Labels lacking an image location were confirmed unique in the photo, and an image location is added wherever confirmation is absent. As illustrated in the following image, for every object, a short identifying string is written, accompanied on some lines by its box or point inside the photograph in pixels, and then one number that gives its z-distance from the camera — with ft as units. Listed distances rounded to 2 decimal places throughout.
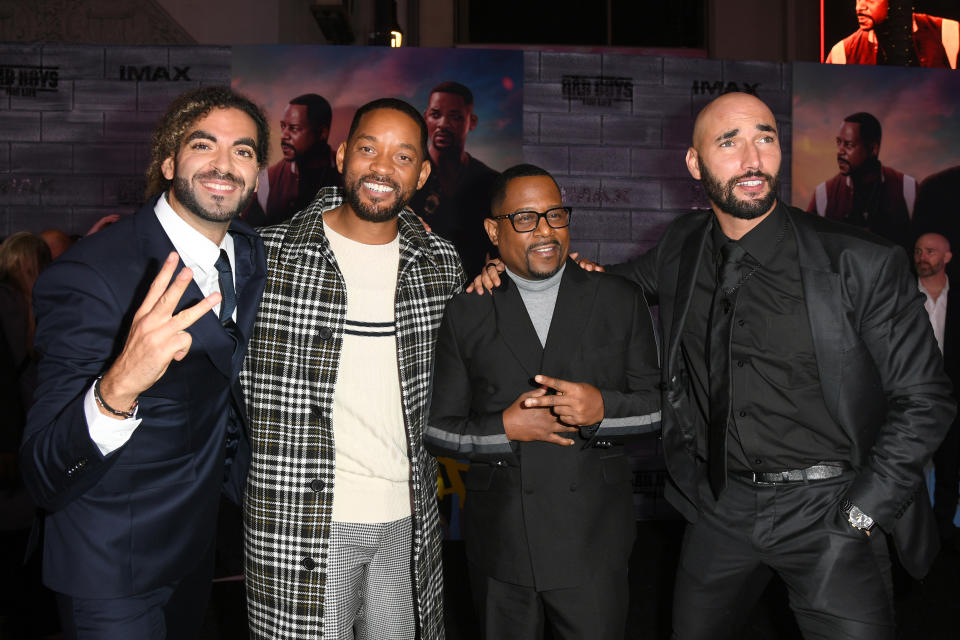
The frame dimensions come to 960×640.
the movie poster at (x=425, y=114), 14.66
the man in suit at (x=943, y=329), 14.76
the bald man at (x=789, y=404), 6.26
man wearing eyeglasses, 6.45
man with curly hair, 4.77
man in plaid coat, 6.51
